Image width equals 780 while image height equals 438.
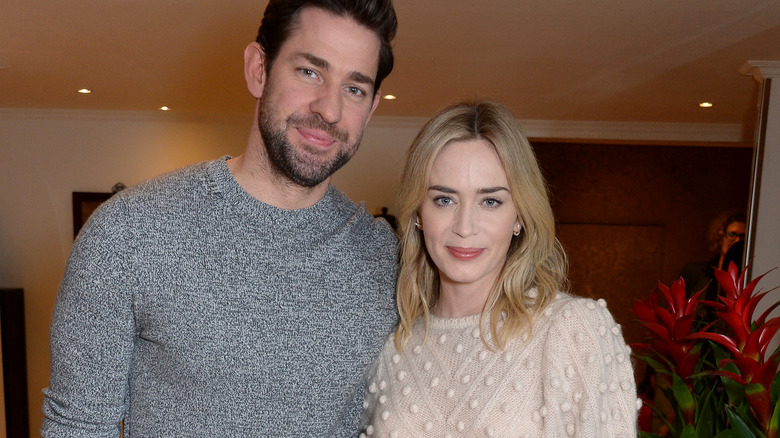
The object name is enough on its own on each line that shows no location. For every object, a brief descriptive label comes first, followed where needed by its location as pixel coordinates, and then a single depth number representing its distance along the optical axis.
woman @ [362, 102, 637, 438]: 1.35
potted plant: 1.61
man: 1.32
